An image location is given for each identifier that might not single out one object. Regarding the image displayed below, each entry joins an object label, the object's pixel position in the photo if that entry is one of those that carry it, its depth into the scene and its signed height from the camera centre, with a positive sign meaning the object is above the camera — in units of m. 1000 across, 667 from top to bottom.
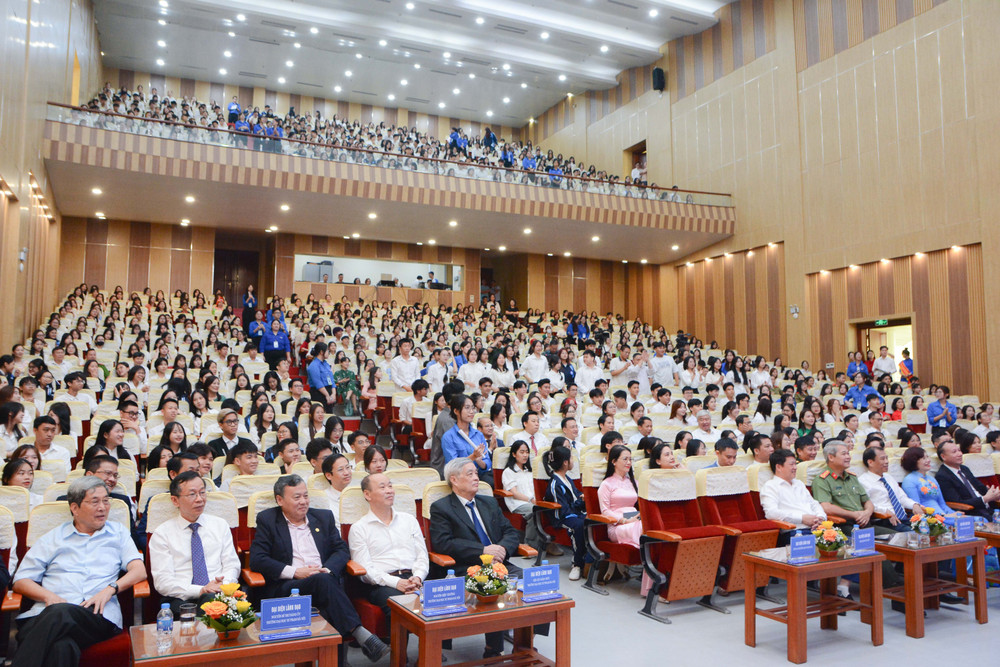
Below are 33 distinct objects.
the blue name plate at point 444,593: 2.79 -0.79
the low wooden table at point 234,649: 2.31 -0.85
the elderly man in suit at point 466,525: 3.63 -0.71
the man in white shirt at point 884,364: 11.77 +0.38
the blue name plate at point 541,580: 2.96 -0.78
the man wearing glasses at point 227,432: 5.20 -0.30
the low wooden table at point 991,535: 4.29 -0.88
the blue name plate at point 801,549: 3.60 -0.81
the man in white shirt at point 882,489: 4.88 -0.69
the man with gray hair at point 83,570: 2.71 -0.72
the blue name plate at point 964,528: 4.13 -0.81
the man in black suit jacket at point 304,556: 3.10 -0.76
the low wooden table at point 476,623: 2.70 -0.90
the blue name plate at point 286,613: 2.55 -0.79
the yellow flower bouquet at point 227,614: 2.44 -0.76
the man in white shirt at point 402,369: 8.98 +0.26
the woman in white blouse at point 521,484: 5.02 -0.66
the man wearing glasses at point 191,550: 3.04 -0.69
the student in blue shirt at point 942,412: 9.13 -0.32
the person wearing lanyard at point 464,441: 5.27 -0.38
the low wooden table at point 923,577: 3.81 -1.04
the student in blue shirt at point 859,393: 10.12 -0.08
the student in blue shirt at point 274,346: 9.97 +0.61
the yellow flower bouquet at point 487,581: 2.89 -0.77
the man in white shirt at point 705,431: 6.59 -0.40
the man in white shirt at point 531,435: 5.82 -0.39
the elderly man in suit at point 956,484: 5.20 -0.71
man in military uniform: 4.62 -0.68
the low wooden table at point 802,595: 3.43 -1.03
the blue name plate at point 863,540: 3.83 -0.81
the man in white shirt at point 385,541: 3.42 -0.73
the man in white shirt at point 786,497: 4.49 -0.69
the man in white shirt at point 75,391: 6.52 +0.00
